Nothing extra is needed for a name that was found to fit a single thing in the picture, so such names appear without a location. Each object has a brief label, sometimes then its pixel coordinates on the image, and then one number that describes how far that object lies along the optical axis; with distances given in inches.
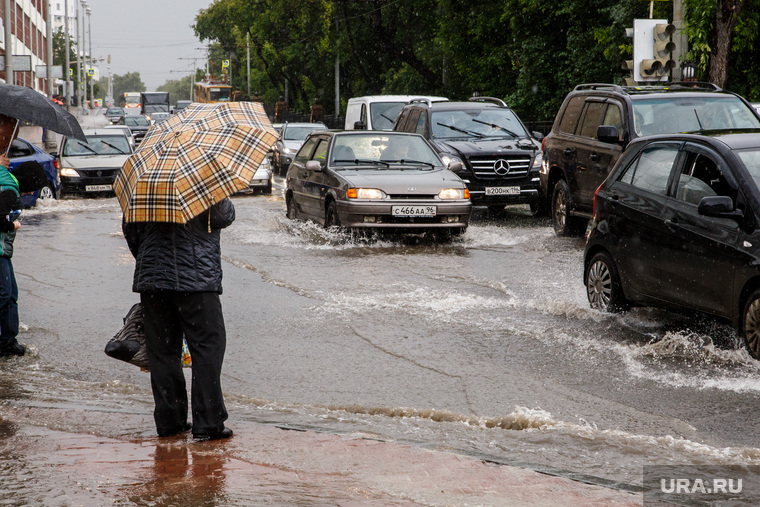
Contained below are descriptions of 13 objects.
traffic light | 682.8
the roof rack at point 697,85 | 545.2
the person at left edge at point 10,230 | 268.2
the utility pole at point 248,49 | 3387.3
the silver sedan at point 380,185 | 536.1
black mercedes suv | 679.7
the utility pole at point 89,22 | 4300.0
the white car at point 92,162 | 903.1
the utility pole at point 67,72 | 2637.3
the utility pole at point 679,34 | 699.4
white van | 971.3
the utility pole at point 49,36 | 1785.8
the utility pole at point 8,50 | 1193.1
